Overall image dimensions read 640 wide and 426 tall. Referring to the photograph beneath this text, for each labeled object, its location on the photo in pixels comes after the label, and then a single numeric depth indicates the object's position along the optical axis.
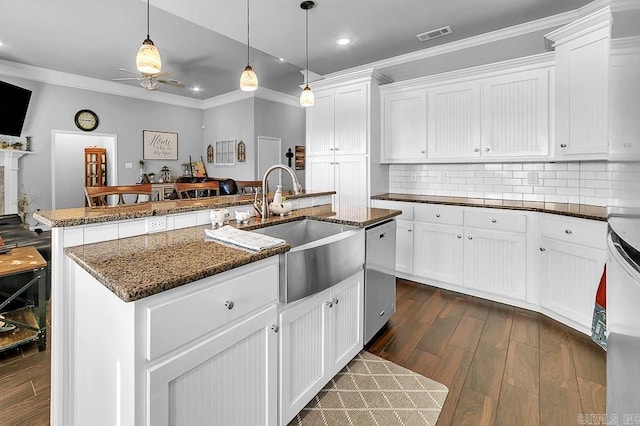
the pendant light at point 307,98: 3.07
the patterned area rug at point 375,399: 1.66
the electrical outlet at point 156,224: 1.72
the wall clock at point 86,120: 6.12
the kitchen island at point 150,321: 0.97
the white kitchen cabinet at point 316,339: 1.50
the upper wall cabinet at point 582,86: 2.47
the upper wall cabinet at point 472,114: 3.09
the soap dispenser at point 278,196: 2.31
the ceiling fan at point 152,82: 4.80
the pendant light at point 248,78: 2.66
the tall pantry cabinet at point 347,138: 4.03
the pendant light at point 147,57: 2.15
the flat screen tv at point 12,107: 4.89
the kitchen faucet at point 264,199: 2.08
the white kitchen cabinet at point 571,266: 2.38
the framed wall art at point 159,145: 7.13
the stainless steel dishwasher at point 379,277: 2.21
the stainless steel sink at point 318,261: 1.46
